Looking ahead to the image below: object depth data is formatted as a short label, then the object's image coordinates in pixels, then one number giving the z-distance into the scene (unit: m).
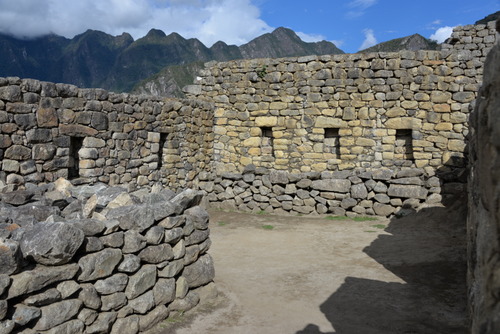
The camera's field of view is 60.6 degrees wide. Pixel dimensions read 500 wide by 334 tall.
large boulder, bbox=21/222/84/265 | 3.69
